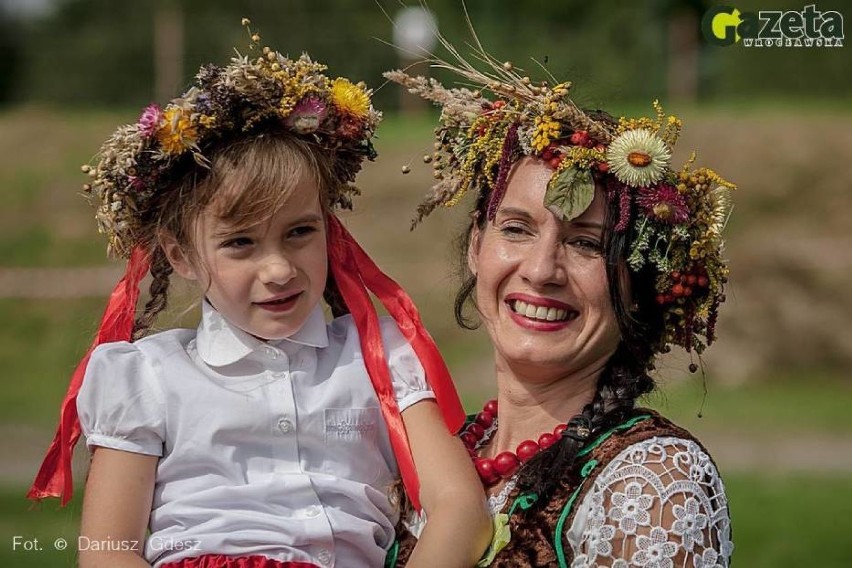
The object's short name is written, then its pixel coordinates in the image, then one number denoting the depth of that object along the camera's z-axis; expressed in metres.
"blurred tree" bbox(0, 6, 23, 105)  20.84
